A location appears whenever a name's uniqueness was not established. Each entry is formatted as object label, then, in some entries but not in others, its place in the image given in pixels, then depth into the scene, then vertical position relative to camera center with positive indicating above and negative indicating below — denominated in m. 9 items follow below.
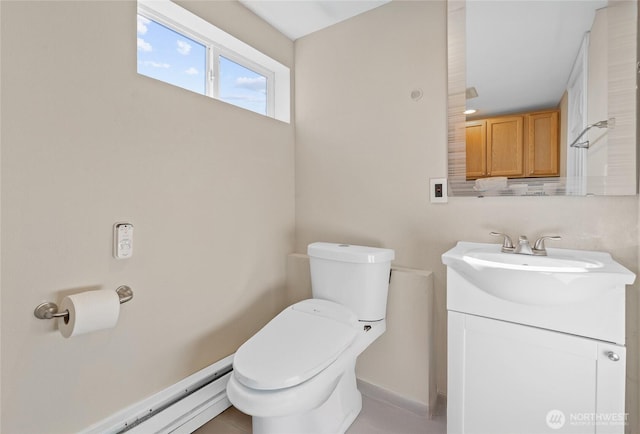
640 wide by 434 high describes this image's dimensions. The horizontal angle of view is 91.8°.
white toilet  0.99 -0.50
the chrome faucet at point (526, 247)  1.20 -0.13
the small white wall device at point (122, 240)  1.17 -0.10
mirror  1.15 +0.49
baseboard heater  1.18 -0.81
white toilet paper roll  0.98 -0.32
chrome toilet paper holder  1.00 -0.31
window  1.45 +0.85
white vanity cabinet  0.93 -0.43
